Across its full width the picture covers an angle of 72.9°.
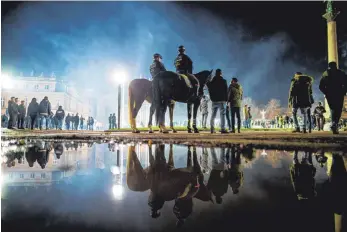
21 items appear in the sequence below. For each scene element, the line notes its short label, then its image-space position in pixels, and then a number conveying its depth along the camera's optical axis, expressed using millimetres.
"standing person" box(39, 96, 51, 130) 13748
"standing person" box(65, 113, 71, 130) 24267
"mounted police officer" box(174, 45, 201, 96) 8266
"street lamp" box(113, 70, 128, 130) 18662
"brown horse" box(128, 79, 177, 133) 8653
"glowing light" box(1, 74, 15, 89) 54375
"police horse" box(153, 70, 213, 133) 7566
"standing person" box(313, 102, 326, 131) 14102
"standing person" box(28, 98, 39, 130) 13109
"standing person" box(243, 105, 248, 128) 18459
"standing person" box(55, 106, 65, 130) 18594
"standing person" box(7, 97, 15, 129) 12438
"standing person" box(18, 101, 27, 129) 13475
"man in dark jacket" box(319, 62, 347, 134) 6547
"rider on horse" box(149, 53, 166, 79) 8117
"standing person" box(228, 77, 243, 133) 8586
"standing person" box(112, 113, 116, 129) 25734
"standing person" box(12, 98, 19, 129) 12656
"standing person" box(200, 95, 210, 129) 14422
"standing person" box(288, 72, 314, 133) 7723
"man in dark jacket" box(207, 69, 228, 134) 8289
